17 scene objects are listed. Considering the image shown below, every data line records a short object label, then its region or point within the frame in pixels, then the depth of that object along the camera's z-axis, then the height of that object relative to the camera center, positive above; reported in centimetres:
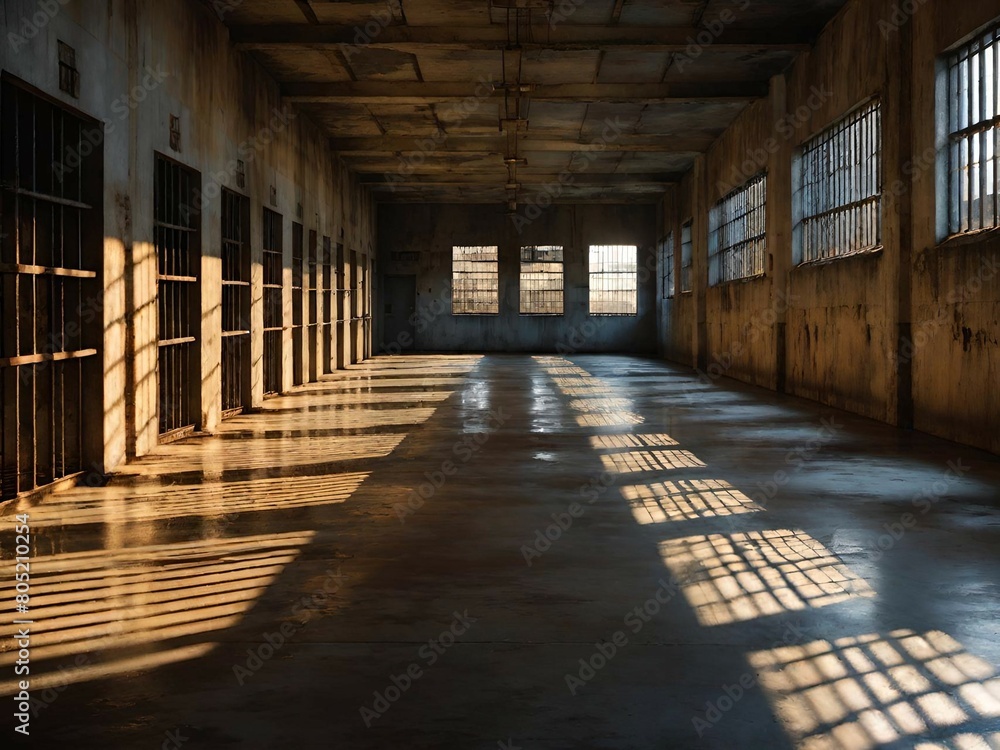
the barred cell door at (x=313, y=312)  2031 +67
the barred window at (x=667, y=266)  3041 +237
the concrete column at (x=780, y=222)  1636 +199
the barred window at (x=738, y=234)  1916 +229
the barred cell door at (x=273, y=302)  1670 +72
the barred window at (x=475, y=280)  3444 +219
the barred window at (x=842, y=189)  1284 +217
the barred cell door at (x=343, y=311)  2470 +82
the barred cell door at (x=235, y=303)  1382 +59
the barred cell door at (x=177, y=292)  1093 +61
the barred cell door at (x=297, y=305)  1894 +74
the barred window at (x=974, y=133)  964 +209
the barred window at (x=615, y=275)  3428 +232
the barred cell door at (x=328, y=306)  2280 +88
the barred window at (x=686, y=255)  2748 +245
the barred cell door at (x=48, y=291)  716 +43
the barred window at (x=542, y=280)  3431 +217
